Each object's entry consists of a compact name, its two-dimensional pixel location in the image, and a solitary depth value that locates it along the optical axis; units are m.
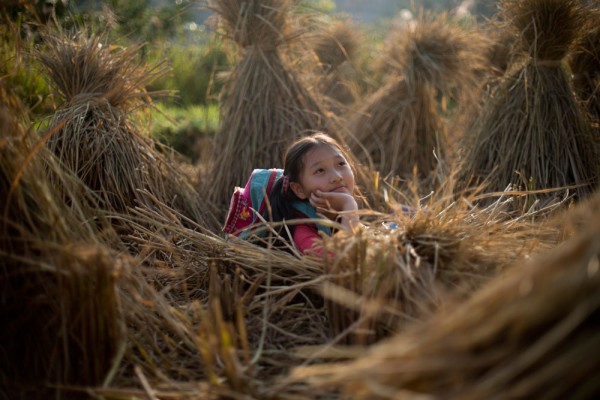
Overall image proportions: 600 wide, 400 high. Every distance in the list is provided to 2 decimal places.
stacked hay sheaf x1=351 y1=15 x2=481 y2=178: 3.64
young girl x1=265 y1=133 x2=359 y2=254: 2.09
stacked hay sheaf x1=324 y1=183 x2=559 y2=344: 1.41
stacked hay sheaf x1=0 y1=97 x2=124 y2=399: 1.28
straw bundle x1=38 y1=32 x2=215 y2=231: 2.29
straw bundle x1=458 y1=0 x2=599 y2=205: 2.59
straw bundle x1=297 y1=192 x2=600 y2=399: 0.87
